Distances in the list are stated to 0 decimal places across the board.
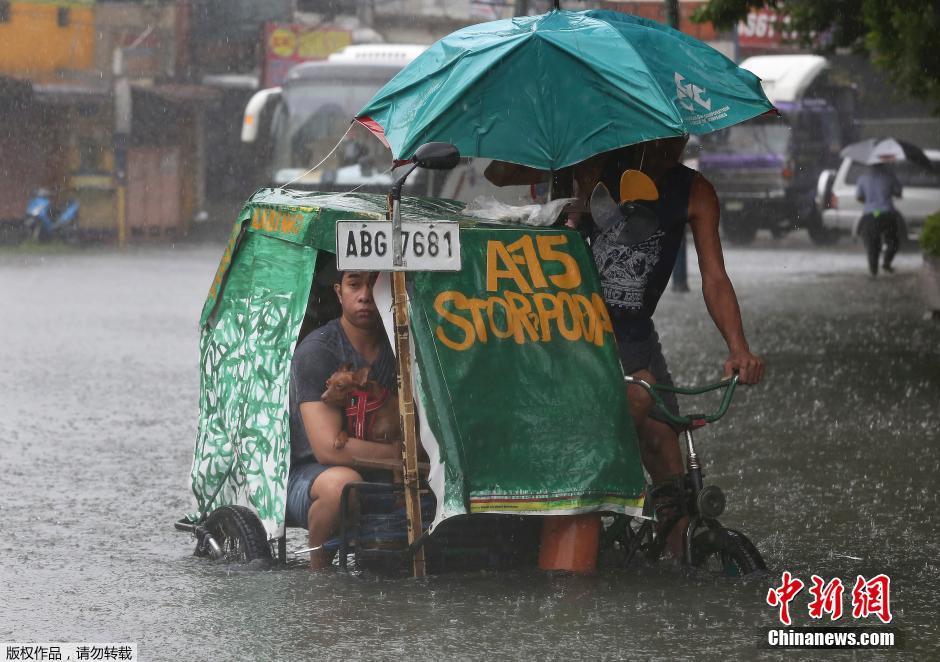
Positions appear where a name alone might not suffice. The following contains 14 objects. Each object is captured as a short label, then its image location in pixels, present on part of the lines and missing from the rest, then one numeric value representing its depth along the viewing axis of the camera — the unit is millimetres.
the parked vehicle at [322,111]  53781
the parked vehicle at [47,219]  61844
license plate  11391
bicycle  11352
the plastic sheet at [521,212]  11953
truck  64250
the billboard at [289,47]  74625
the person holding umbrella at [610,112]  11648
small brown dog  12242
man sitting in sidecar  12078
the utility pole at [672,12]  35812
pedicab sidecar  11437
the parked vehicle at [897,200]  60875
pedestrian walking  47156
